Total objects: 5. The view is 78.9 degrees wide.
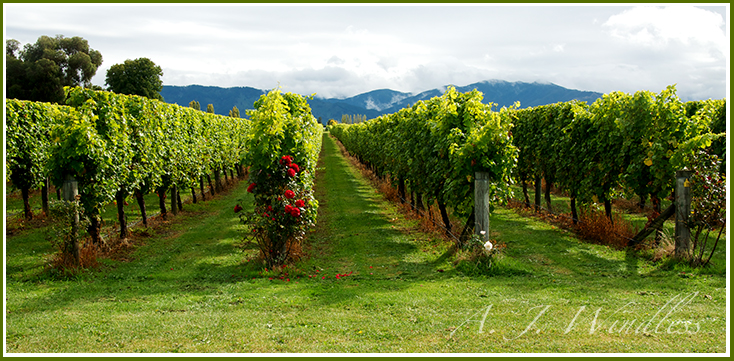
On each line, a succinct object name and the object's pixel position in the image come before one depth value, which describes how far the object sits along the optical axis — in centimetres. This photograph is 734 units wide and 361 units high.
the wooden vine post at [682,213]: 716
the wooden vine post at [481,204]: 765
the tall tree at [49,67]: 3691
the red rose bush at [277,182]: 746
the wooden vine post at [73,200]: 728
